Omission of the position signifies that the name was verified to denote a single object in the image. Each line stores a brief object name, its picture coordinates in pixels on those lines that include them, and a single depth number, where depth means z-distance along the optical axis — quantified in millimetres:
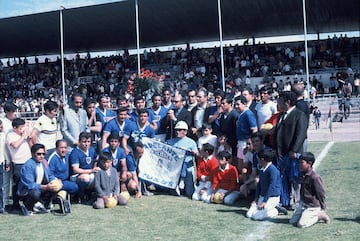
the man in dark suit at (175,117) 8727
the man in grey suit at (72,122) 8352
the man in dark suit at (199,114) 8750
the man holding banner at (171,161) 8438
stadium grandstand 27531
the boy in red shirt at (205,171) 7883
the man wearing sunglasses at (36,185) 7188
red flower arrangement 21109
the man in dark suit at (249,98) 8312
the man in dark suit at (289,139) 6703
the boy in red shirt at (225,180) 7633
